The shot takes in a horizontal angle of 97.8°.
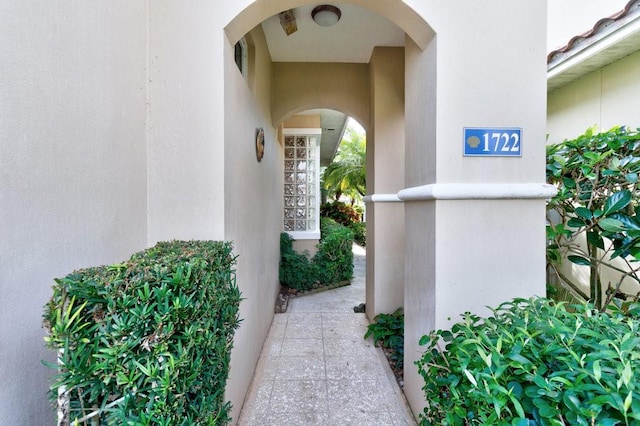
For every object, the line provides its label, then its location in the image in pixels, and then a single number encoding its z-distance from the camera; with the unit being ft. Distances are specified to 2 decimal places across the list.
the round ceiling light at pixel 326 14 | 11.00
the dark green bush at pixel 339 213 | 47.65
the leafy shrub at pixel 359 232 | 46.85
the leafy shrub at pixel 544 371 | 3.18
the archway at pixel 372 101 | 7.52
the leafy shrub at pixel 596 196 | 7.21
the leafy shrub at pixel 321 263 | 21.02
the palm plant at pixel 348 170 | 50.16
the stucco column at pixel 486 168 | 6.91
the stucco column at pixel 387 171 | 14.12
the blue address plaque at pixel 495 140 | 7.00
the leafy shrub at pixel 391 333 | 11.63
